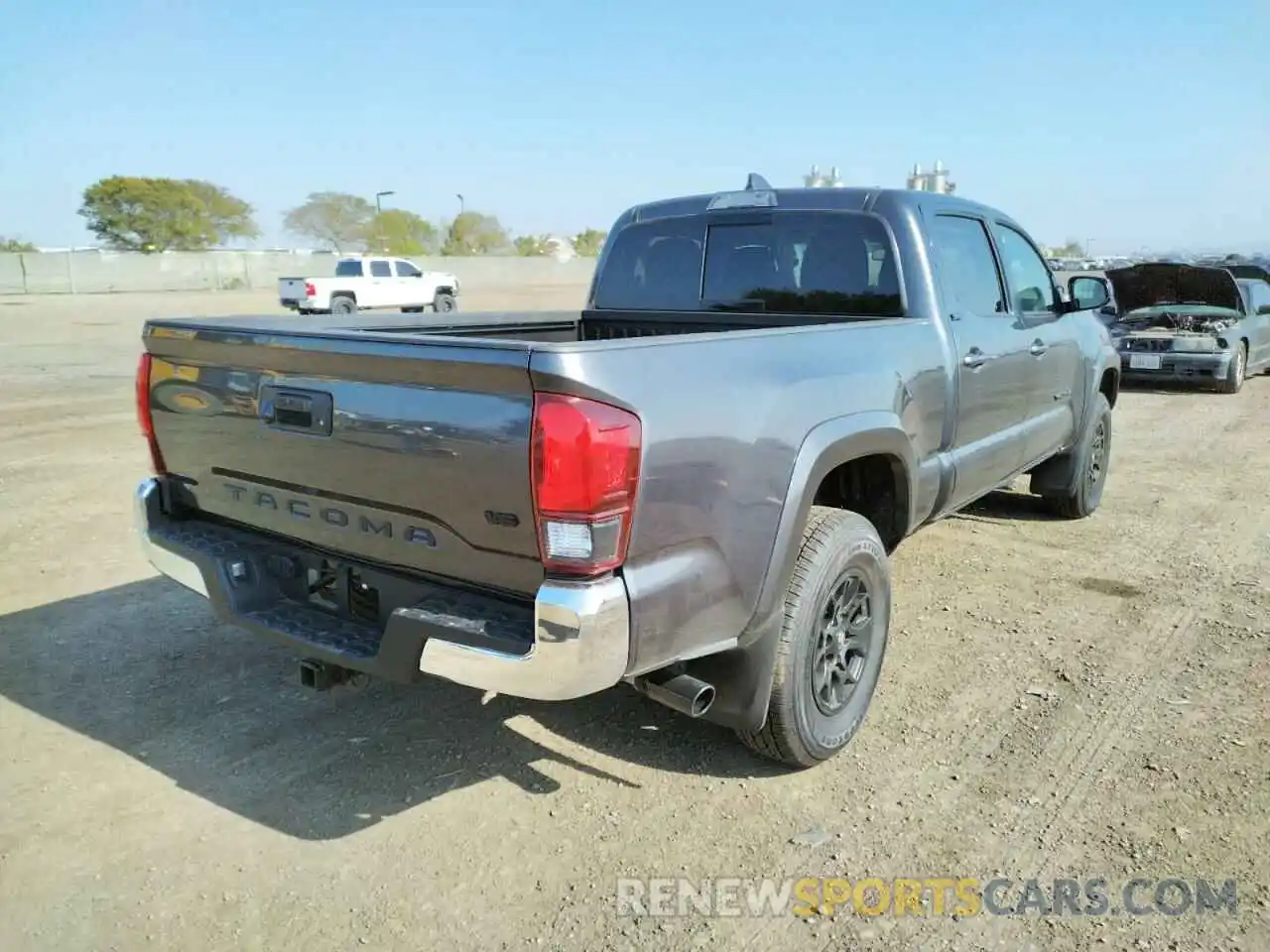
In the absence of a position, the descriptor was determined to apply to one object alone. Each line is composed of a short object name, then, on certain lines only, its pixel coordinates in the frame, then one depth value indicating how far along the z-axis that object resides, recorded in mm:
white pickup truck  27091
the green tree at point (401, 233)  86556
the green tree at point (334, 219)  90812
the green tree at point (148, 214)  69938
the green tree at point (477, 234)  91688
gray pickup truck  2389
